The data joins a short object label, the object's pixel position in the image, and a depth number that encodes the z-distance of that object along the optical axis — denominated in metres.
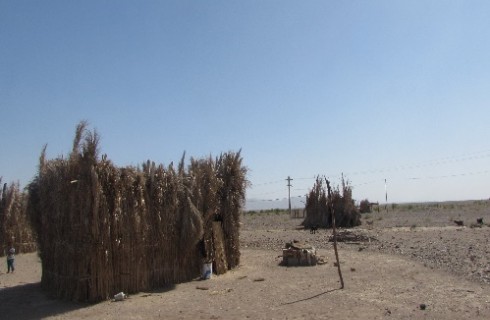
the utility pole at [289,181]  66.53
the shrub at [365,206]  46.38
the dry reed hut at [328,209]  29.19
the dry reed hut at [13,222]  20.66
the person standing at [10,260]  16.10
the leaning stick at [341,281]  11.46
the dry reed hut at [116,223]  10.94
